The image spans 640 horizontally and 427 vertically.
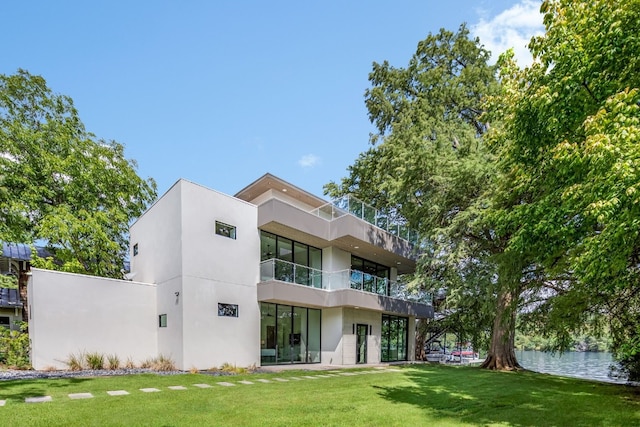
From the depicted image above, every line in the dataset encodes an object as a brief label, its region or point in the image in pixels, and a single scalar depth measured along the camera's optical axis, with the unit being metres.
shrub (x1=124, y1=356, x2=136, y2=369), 12.58
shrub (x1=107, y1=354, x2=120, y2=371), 12.24
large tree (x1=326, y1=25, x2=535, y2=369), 14.17
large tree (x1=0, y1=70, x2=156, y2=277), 16.22
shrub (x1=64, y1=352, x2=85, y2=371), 11.56
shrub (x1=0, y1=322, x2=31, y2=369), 11.63
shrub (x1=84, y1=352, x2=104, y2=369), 11.88
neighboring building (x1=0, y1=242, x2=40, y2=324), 23.52
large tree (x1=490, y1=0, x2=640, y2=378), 5.53
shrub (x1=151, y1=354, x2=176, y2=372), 12.08
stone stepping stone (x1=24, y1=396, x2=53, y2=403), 6.72
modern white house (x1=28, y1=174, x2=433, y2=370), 12.16
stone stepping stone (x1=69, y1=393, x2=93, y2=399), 7.15
